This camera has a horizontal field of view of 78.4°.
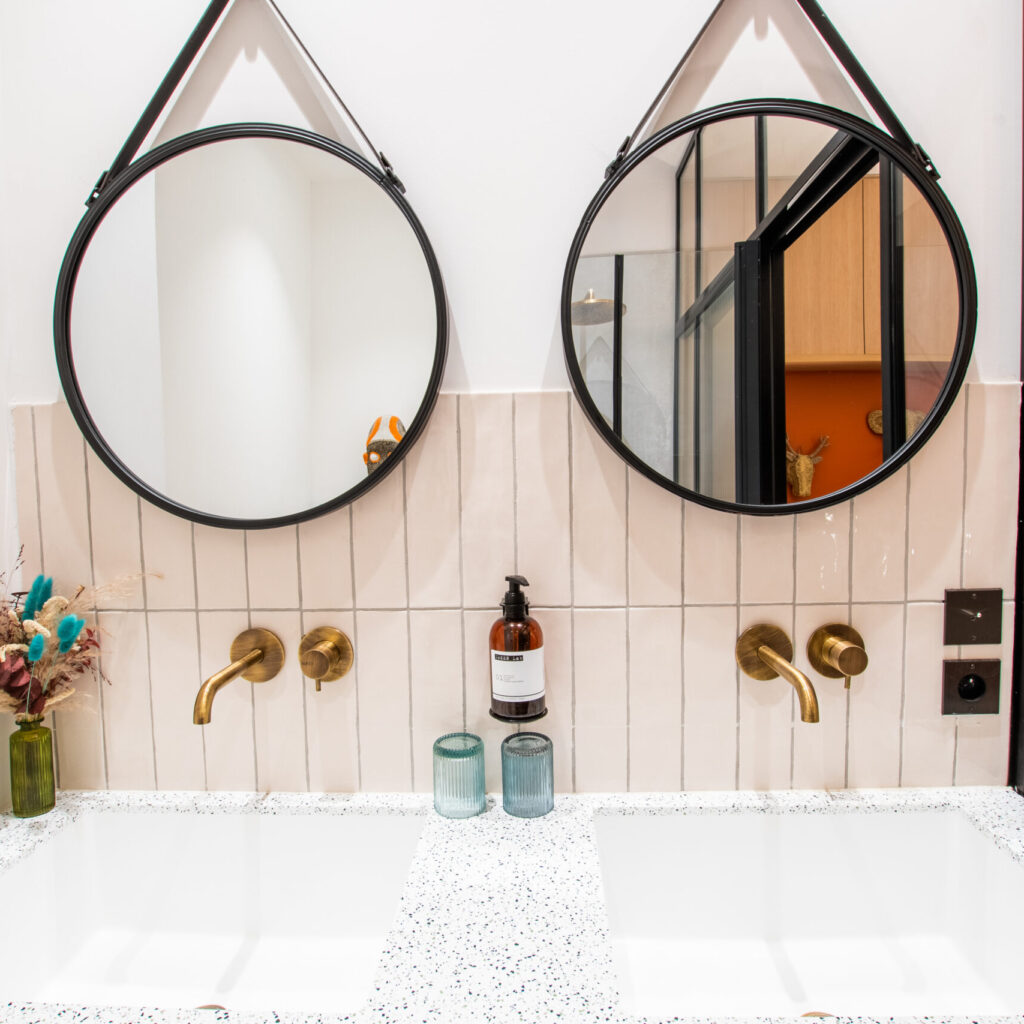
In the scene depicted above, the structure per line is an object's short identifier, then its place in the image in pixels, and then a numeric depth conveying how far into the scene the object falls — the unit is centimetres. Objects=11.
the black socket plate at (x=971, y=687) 94
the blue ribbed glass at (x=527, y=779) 89
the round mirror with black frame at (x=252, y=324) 89
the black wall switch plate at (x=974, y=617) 93
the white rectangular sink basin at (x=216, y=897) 86
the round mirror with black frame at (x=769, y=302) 87
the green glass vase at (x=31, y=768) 90
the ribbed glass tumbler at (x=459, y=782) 89
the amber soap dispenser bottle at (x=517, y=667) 88
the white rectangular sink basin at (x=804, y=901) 84
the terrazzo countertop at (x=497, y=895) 60
